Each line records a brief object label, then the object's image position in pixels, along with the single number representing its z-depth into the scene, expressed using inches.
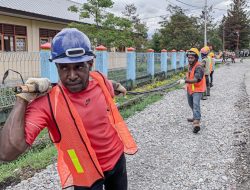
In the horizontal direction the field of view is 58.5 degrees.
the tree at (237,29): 1865.3
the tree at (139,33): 673.5
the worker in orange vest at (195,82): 181.7
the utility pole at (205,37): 890.2
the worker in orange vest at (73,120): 43.5
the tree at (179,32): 944.7
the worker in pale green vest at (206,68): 309.1
